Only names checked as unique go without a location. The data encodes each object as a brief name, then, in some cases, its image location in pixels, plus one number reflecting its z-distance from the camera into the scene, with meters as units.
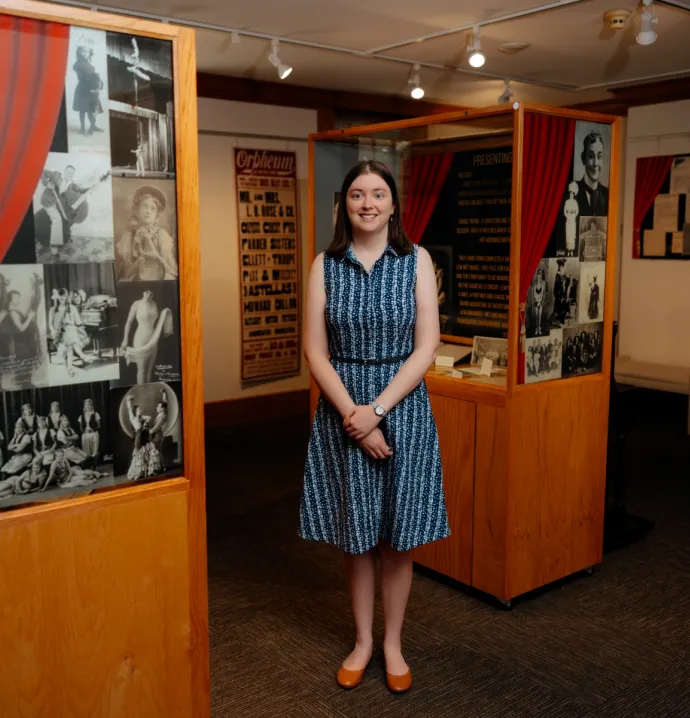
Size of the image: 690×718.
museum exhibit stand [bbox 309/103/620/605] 3.07
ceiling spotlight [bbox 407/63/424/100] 5.60
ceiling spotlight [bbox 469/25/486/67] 4.48
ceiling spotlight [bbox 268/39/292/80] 4.79
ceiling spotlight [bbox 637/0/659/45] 3.99
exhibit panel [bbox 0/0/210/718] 1.66
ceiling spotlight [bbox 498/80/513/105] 5.97
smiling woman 2.41
